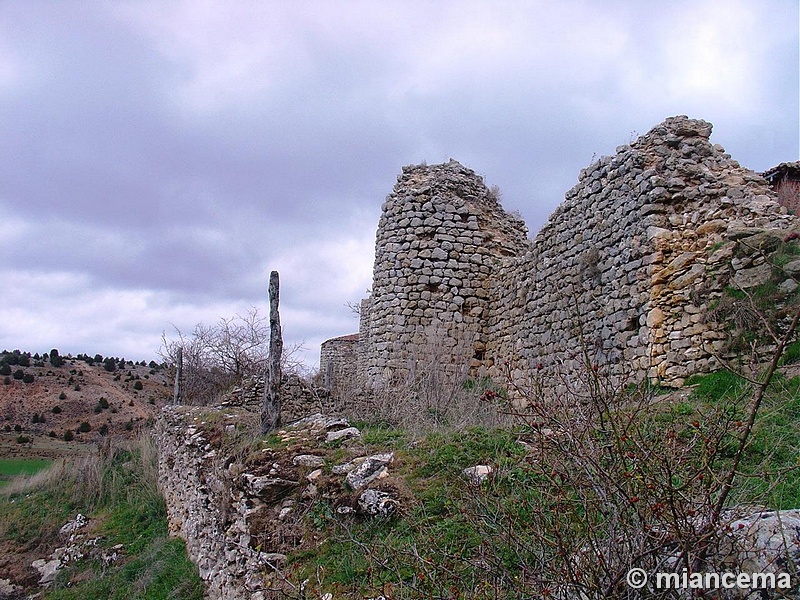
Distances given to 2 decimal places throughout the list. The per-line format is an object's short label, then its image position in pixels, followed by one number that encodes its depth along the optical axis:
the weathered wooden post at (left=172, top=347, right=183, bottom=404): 14.88
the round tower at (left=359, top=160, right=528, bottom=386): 11.08
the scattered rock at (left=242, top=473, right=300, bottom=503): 5.31
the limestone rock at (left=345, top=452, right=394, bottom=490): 4.91
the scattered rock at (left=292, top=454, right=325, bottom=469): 5.47
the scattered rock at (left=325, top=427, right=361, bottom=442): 6.08
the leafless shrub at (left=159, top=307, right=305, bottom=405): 14.25
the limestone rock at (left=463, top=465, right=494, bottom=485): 4.11
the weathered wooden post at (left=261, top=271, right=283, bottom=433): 7.24
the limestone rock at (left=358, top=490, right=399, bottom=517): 4.47
